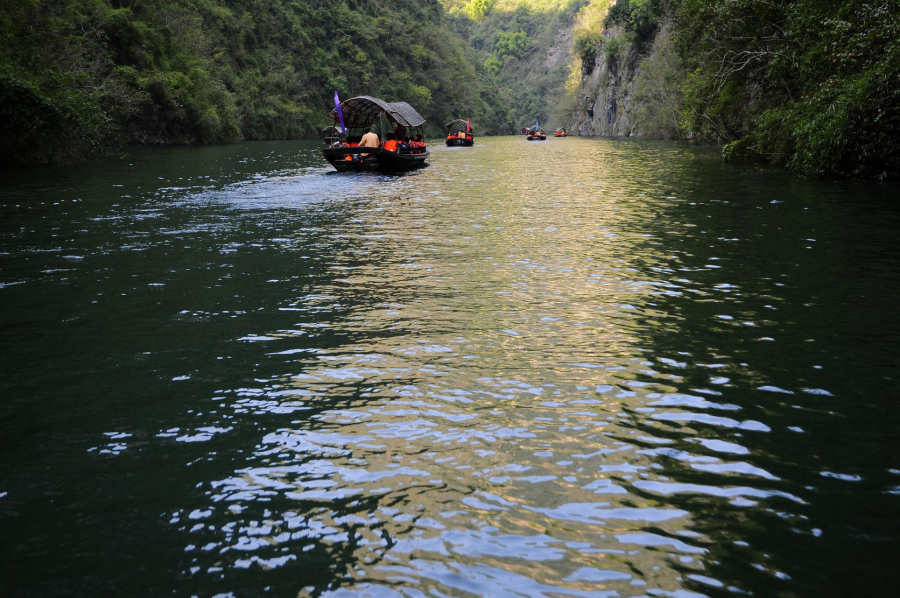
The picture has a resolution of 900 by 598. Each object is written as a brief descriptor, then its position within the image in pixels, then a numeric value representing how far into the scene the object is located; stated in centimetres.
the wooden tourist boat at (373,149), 2725
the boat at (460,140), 5841
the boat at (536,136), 7582
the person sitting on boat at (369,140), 2764
